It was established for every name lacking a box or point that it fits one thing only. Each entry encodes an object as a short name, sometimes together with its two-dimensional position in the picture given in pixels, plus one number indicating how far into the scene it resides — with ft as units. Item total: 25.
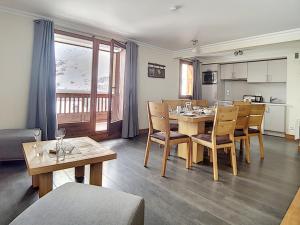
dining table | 8.76
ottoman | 3.17
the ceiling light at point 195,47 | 15.52
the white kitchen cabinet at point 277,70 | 16.48
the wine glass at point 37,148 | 5.86
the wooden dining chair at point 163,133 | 8.10
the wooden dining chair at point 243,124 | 9.39
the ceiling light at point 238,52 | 17.60
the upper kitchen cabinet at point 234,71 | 18.97
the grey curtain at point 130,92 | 14.65
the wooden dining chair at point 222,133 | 7.92
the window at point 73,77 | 13.60
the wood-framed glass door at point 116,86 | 13.79
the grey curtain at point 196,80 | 20.57
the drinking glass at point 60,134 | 6.38
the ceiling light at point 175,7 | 9.35
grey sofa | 8.64
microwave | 20.71
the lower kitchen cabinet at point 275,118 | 15.94
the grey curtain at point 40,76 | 10.76
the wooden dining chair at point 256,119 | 10.10
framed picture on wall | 16.89
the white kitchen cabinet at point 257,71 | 17.49
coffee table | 4.97
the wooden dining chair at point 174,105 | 11.65
